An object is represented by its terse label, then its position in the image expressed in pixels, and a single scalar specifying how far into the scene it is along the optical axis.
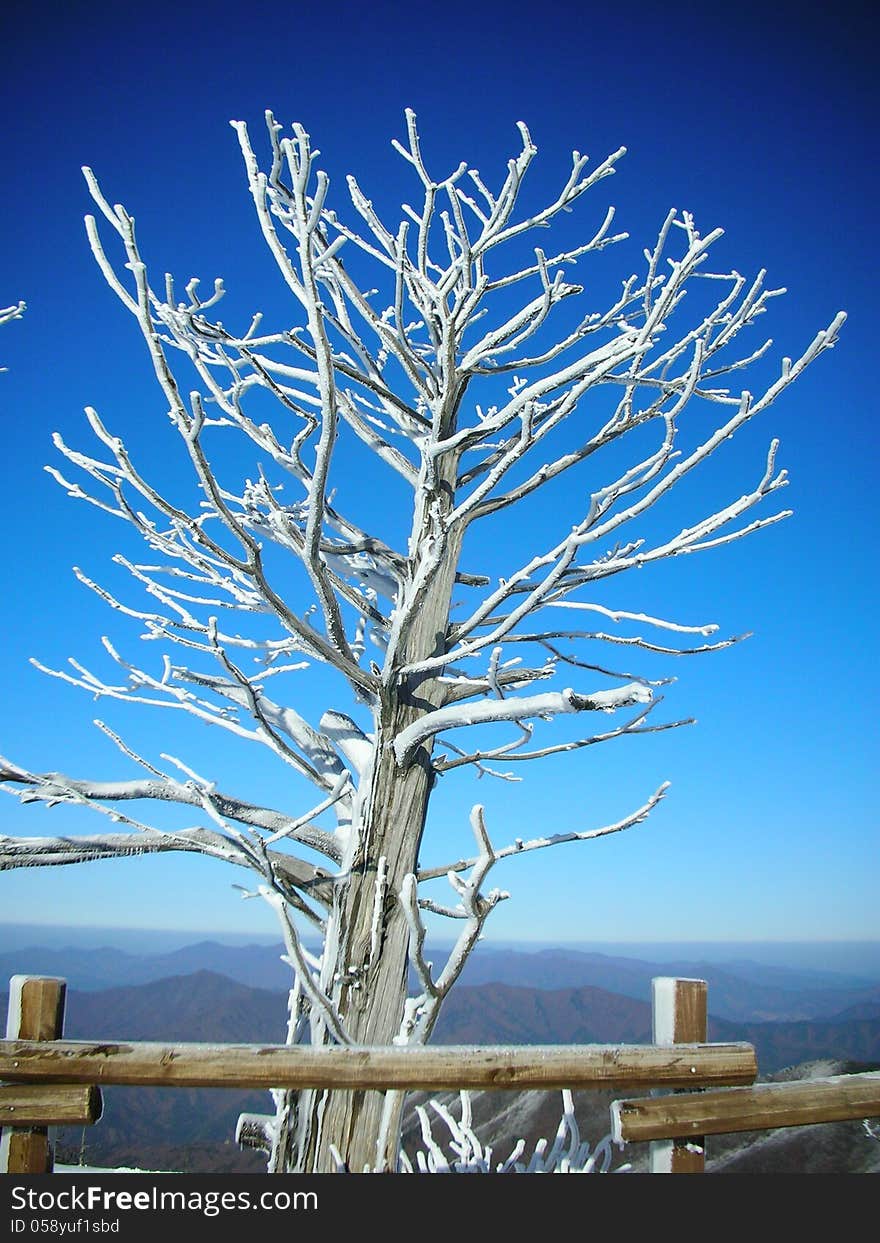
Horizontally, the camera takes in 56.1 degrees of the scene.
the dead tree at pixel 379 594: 2.77
